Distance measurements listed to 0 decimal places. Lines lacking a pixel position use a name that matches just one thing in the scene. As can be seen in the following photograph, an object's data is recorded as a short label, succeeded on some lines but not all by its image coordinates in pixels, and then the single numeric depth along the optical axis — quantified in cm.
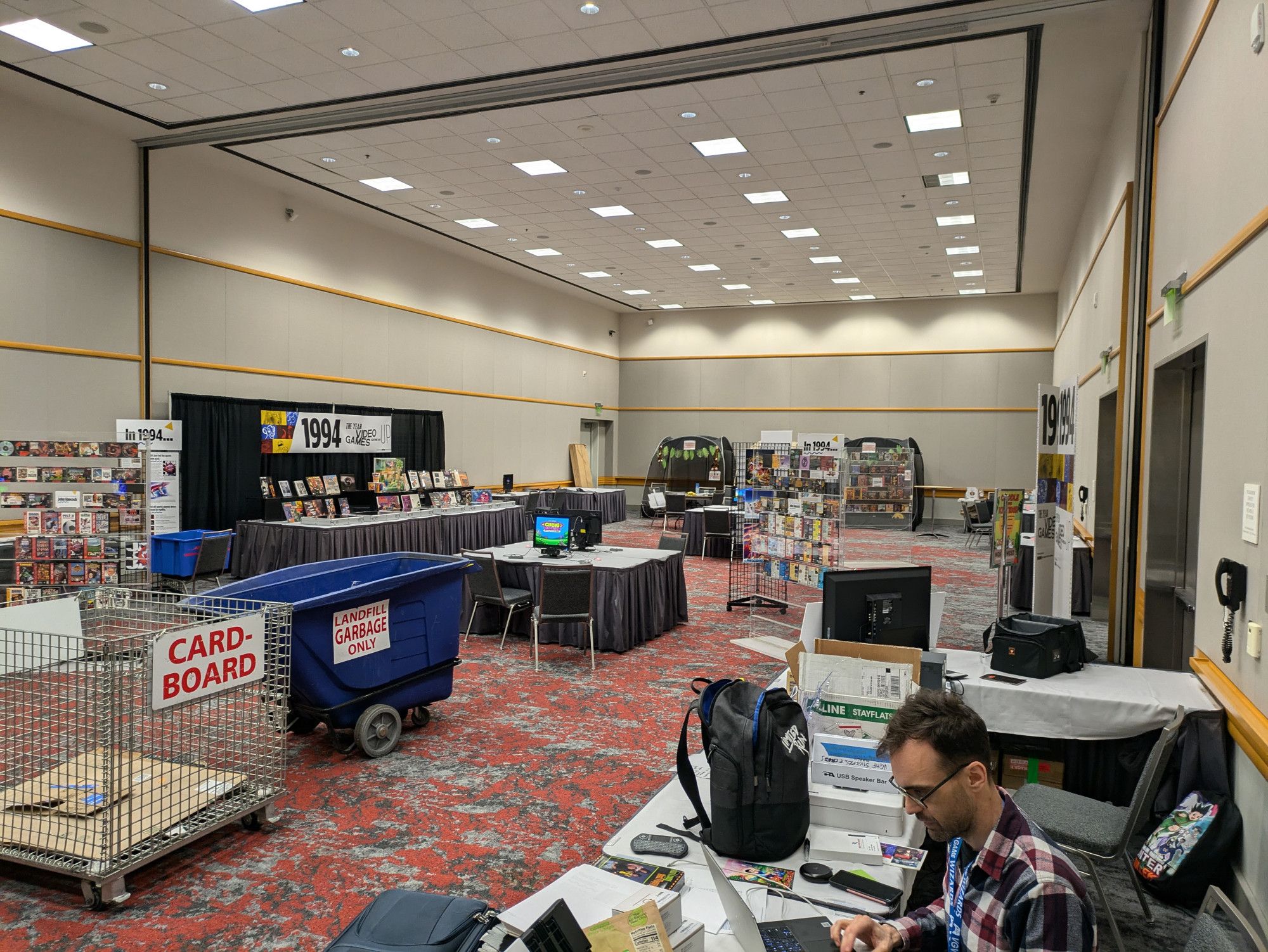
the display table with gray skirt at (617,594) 699
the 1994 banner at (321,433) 1109
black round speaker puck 208
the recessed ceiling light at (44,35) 647
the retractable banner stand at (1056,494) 609
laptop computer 151
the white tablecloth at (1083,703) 350
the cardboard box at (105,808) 310
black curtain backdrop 998
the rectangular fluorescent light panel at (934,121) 811
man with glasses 147
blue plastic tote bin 816
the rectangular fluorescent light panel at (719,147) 895
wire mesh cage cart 305
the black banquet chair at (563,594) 636
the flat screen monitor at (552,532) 764
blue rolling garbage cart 424
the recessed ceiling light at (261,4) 600
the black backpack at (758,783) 218
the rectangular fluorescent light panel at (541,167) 973
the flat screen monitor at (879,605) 362
